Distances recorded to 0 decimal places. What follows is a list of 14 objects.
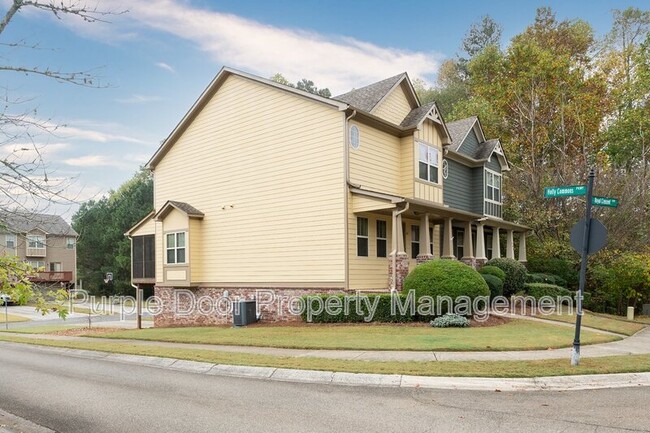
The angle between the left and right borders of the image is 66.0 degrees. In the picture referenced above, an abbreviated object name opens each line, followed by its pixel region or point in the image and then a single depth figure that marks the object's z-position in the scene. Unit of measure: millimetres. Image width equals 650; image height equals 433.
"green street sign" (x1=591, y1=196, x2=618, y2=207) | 10001
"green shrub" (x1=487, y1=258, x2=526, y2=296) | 23141
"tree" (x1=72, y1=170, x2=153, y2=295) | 55688
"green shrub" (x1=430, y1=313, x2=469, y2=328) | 15562
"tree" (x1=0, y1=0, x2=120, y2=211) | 5902
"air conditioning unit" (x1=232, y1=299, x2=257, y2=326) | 19266
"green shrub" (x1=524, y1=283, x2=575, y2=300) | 22688
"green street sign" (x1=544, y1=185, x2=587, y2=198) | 10072
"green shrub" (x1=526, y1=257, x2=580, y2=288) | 28266
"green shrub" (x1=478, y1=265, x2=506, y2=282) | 22203
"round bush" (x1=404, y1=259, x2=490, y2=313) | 16406
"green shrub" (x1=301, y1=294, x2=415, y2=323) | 16766
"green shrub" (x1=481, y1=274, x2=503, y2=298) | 20984
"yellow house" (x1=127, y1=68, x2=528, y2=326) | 18516
